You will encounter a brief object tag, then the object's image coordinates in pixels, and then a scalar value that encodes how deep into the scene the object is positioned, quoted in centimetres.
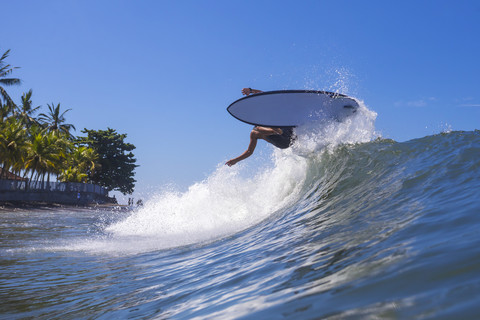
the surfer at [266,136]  786
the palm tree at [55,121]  4669
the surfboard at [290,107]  734
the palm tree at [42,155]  3228
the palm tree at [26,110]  4032
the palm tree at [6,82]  3372
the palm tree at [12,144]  2886
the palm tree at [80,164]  4719
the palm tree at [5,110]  3261
